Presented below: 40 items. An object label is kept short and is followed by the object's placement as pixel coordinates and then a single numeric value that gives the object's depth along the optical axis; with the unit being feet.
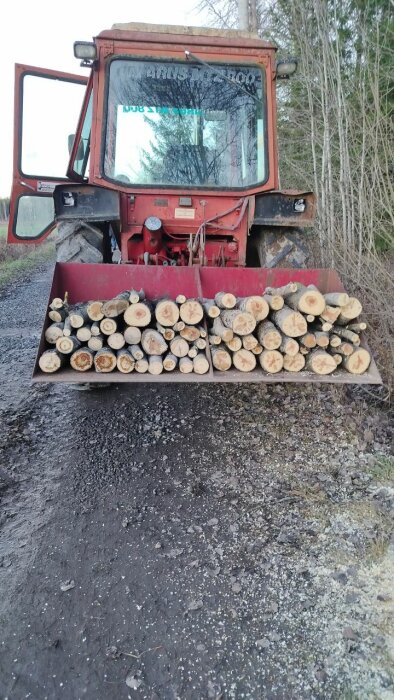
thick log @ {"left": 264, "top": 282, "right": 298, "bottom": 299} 9.78
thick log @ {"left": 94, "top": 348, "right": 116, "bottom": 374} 9.36
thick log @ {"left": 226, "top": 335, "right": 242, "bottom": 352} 9.55
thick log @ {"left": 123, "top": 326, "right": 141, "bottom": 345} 9.69
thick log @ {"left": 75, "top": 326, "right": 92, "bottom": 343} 9.53
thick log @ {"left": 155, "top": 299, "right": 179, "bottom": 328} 9.73
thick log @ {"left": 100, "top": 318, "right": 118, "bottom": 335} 9.55
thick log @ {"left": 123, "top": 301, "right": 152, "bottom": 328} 9.71
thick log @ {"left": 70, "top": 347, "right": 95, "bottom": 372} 9.32
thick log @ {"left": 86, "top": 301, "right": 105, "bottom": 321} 9.56
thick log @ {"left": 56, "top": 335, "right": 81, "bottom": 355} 9.25
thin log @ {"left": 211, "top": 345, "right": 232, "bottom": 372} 9.61
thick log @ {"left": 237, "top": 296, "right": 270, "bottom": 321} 9.62
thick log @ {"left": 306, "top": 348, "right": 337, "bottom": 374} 9.43
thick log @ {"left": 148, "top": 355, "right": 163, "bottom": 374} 9.47
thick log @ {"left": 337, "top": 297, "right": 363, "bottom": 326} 9.55
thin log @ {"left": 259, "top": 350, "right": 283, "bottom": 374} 9.51
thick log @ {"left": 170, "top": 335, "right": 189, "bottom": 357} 9.66
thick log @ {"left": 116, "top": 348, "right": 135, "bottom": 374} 9.41
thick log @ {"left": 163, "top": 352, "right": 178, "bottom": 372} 9.53
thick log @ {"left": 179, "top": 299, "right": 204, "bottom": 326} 9.85
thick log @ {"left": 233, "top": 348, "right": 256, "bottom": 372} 9.55
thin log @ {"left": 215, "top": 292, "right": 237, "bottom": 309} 9.91
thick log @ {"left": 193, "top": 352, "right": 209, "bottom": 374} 9.56
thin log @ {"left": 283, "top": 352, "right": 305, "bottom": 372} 9.57
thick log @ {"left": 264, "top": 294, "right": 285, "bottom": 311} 9.64
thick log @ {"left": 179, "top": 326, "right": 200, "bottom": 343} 9.76
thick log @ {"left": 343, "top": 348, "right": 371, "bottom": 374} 9.47
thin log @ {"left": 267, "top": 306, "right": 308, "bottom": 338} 9.43
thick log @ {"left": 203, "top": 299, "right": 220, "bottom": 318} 9.88
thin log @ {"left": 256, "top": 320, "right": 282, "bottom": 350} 9.43
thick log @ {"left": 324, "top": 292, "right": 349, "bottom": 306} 9.54
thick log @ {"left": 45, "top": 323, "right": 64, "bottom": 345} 9.42
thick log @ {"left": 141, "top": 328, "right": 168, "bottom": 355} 9.59
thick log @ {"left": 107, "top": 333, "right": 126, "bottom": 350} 9.62
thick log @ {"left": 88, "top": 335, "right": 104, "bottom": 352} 9.55
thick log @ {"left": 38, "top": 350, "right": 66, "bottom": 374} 9.14
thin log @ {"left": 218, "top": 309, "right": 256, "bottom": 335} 9.47
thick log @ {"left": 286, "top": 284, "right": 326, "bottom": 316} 9.47
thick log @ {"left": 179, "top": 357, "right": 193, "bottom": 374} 9.55
